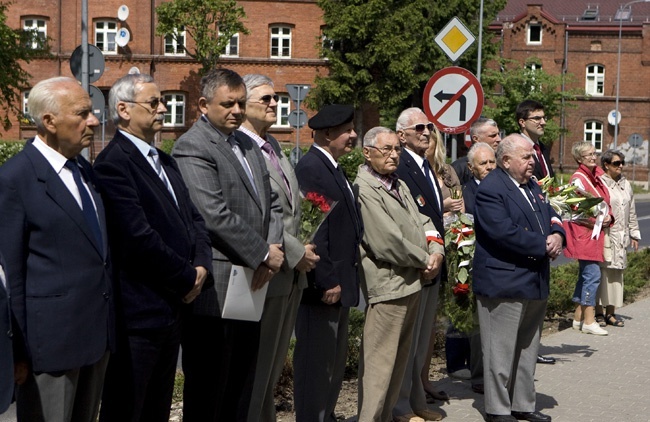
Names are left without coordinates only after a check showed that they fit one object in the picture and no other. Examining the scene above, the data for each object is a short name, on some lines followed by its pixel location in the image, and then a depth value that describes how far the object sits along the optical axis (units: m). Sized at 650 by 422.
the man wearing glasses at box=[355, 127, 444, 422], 7.26
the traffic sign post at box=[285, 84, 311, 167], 32.41
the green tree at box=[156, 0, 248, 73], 56.25
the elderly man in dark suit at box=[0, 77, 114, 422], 4.60
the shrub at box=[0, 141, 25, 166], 41.84
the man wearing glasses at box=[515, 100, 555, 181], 10.02
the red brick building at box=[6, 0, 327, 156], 59.53
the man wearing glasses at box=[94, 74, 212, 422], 5.12
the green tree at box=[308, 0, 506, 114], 58.62
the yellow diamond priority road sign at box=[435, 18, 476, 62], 13.52
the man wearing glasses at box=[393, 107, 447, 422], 7.97
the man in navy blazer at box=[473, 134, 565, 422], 7.88
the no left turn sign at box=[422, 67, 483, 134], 12.73
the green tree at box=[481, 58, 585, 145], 60.31
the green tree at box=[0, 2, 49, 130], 33.00
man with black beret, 6.85
